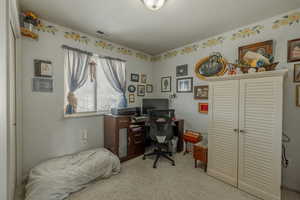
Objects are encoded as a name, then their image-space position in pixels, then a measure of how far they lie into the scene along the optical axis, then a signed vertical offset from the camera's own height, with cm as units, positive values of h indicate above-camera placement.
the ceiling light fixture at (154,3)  153 +117
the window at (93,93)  236 +11
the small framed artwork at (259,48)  200 +86
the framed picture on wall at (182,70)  314 +73
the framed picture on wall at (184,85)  306 +35
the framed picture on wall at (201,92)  278 +16
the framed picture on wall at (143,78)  361 +59
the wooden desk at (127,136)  248 -78
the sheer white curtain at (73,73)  234 +48
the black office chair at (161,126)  247 -54
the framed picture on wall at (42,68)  201 +49
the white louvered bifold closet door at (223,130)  187 -50
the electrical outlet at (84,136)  251 -75
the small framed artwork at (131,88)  331 +28
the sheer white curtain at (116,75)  286 +56
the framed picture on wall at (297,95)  178 +5
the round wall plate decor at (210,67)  257 +69
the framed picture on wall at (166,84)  350 +41
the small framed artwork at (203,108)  277 -20
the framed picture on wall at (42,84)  201 +22
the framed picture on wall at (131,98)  334 +1
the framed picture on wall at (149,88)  375 +32
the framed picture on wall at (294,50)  179 +70
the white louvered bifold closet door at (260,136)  153 -49
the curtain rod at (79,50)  227 +93
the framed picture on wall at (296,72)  178 +38
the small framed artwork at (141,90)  353 +24
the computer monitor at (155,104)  332 -14
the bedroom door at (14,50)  167 +64
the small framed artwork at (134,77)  337 +58
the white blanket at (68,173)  153 -105
